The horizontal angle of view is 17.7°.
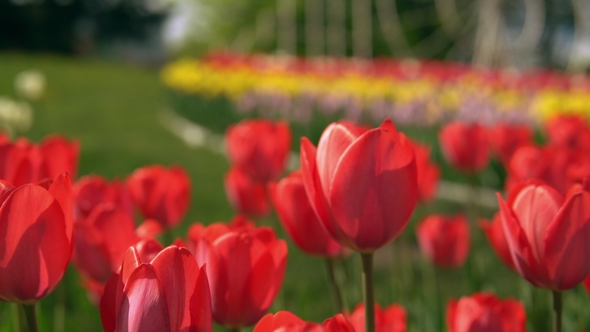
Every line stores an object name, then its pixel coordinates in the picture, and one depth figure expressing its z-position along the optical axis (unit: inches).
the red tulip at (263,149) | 54.0
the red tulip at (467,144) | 63.6
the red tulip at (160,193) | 48.5
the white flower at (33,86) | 125.0
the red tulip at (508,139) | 63.1
